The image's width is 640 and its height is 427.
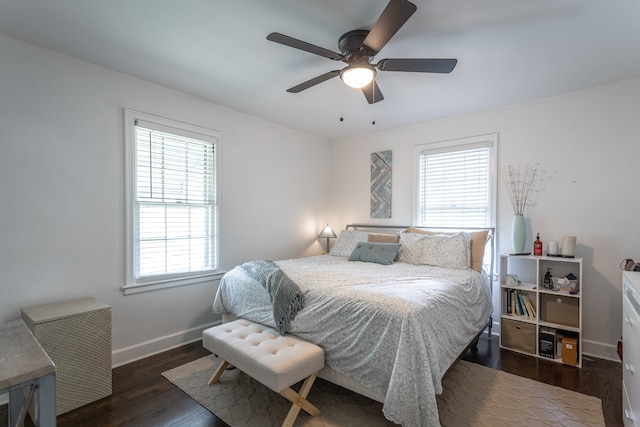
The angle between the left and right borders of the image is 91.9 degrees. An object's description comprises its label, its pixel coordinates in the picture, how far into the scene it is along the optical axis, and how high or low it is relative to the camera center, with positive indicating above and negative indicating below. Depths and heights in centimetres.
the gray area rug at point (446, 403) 200 -135
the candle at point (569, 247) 289 -33
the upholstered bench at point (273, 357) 182 -92
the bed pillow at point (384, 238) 373 -33
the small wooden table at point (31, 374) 108 -59
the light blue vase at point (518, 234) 315 -22
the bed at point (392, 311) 169 -70
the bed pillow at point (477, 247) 315 -37
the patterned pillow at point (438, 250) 313 -41
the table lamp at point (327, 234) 468 -35
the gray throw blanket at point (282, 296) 226 -64
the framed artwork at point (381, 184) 437 +39
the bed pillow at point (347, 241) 396 -40
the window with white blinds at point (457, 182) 359 +36
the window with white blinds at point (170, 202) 288 +7
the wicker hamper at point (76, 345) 207 -95
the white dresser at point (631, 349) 153 -74
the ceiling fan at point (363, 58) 182 +101
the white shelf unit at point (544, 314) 279 -97
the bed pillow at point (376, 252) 337 -46
